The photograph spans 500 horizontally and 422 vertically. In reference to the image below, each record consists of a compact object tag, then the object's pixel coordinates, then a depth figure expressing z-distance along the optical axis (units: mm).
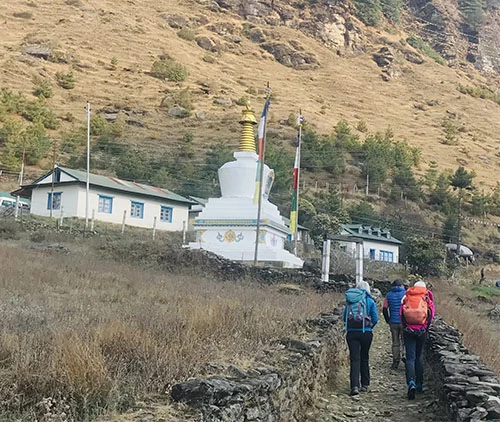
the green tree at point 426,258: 42188
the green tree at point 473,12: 185250
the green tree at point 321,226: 45719
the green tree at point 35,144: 58375
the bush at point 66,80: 91688
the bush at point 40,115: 72750
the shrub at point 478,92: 141000
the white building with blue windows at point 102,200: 39219
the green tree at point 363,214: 57344
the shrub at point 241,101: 95025
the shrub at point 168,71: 106062
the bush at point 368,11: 161125
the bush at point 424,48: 164125
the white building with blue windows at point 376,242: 49800
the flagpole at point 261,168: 28312
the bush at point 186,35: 131750
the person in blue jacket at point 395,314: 10930
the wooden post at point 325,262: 25688
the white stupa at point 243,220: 30297
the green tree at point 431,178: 71688
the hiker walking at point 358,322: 9016
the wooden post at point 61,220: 33919
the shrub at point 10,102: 72562
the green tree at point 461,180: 68125
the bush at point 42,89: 85250
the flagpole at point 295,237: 32100
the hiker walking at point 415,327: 8961
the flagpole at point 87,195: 36031
